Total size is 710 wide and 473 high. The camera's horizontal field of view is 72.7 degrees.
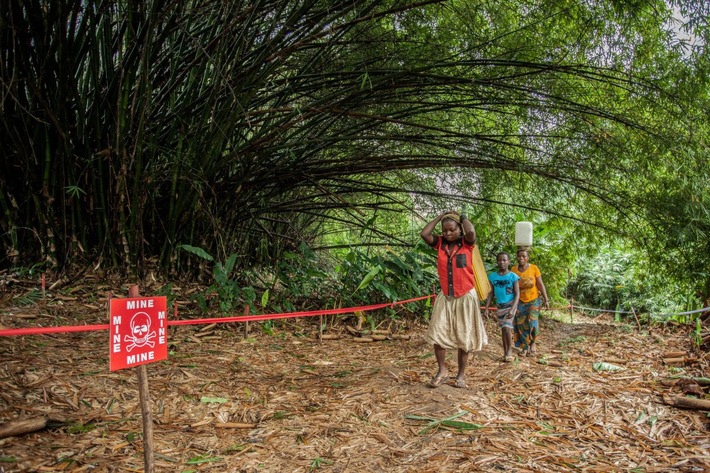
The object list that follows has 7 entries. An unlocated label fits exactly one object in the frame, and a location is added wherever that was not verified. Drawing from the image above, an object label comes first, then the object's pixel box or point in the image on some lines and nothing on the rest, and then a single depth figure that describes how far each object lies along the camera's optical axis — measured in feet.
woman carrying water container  12.82
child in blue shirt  11.99
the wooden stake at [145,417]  5.53
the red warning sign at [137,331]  5.39
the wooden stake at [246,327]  11.77
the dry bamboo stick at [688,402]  8.52
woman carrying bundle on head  9.34
